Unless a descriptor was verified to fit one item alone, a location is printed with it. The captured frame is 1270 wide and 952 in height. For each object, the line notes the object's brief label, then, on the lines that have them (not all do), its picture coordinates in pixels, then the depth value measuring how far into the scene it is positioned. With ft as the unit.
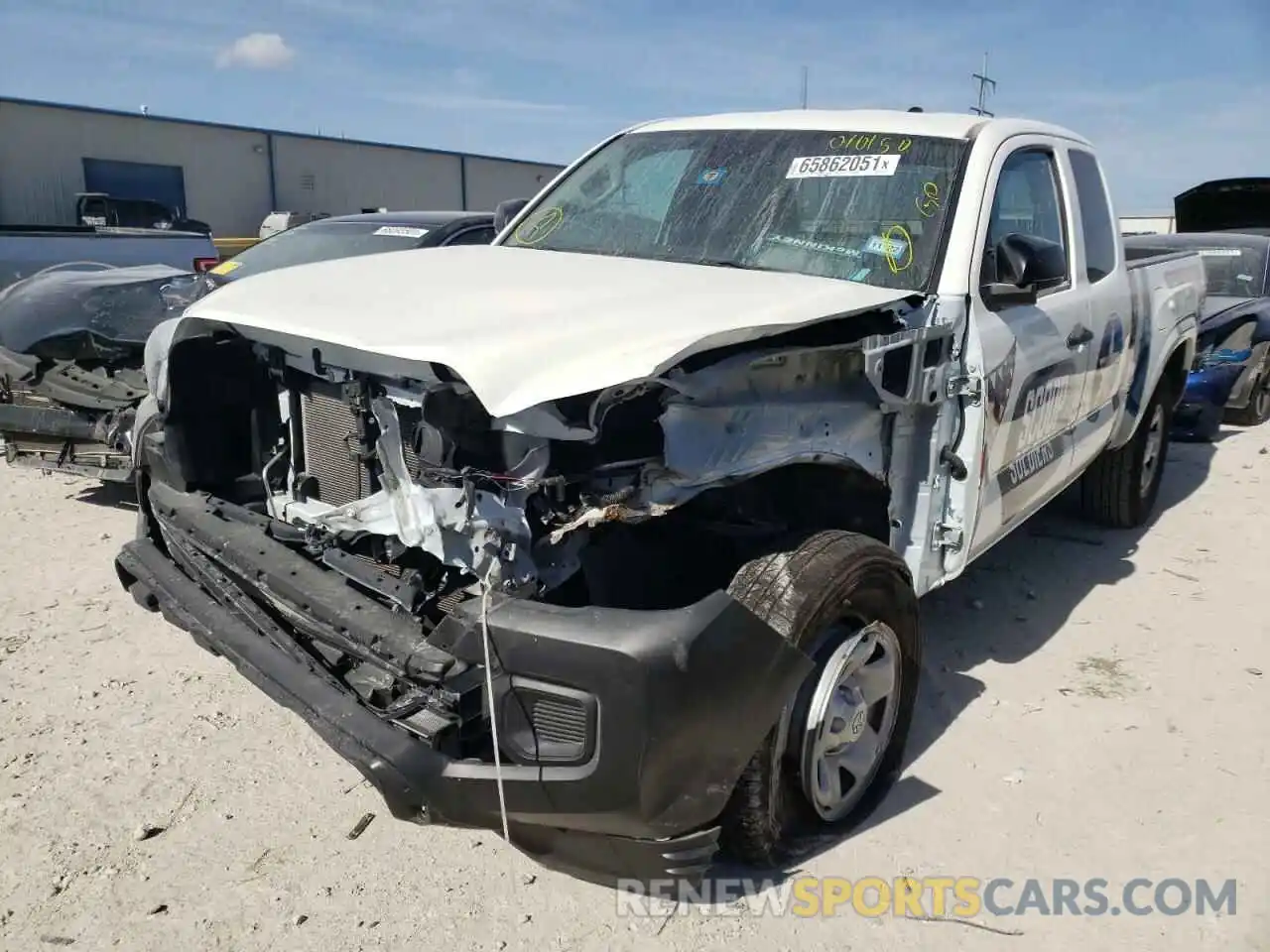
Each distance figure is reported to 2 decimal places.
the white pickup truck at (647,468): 7.39
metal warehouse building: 74.79
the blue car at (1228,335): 27.22
